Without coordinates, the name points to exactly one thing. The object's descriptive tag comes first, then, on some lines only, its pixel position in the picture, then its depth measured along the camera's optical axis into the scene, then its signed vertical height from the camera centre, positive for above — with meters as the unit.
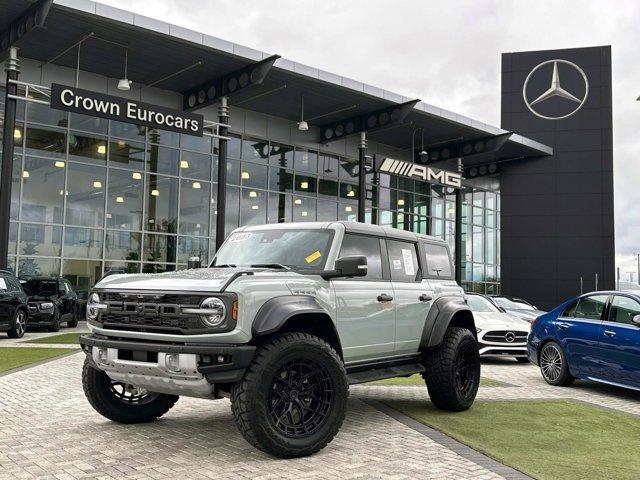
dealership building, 21.38 +5.17
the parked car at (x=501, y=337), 12.98 -1.16
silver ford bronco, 5.13 -0.52
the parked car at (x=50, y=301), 18.95 -0.98
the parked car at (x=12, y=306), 15.95 -0.95
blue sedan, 8.73 -0.87
